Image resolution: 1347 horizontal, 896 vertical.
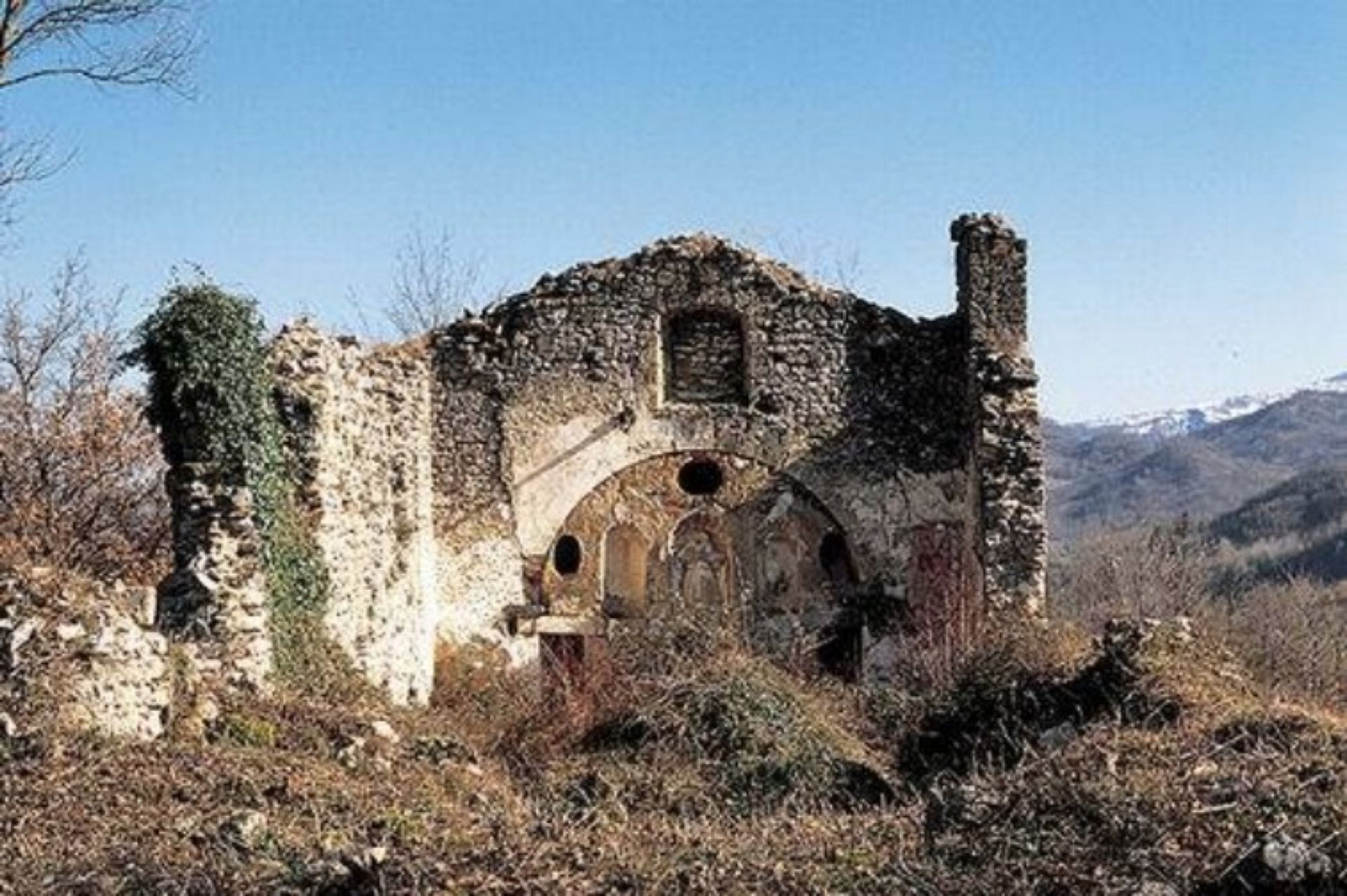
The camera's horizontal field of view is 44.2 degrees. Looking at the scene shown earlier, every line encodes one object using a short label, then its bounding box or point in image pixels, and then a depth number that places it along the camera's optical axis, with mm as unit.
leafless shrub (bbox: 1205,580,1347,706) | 24406
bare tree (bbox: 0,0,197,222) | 17328
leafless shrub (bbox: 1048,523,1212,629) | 46312
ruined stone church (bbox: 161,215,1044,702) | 20094
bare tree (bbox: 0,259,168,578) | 23750
